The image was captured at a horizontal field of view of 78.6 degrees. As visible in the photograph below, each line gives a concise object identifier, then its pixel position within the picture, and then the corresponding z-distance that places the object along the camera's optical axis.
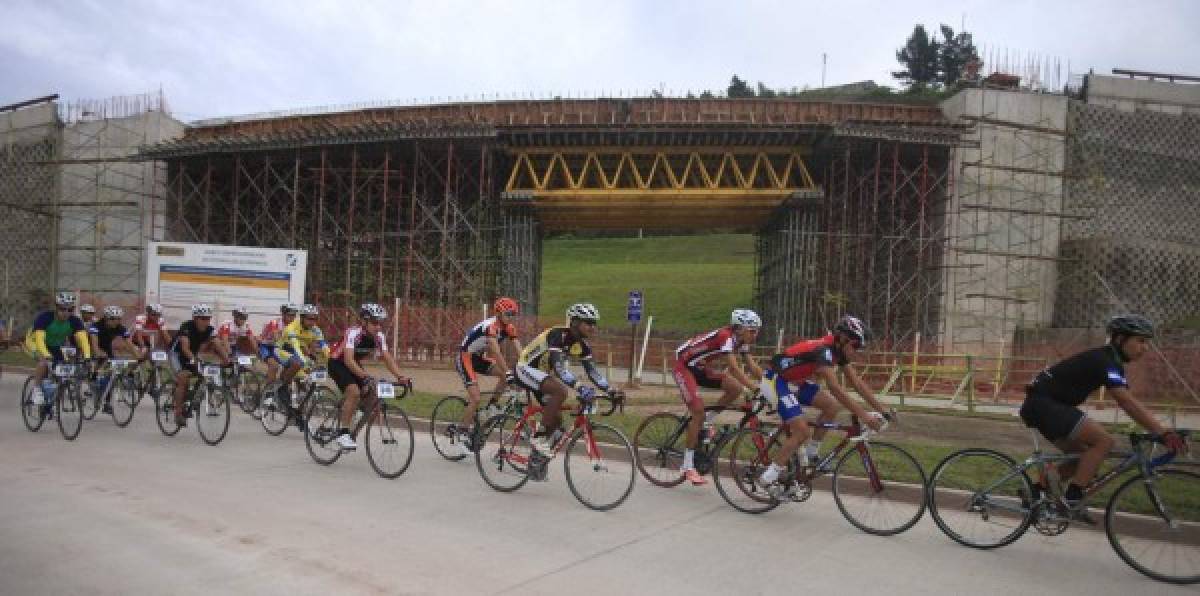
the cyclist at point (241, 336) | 11.74
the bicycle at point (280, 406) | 9.59
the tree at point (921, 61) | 94.56
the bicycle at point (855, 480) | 6.35
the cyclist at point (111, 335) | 10.87
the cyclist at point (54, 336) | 10.07
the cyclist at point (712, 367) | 7.50
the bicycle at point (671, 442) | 7.42
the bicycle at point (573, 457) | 6.83
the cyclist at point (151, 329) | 11.01
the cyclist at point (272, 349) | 11.21
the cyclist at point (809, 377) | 6.64
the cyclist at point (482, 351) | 8.33
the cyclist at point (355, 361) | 8.06
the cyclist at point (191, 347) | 9.91
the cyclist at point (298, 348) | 10.22
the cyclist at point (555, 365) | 7.23
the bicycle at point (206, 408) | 9.49
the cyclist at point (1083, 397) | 5.38
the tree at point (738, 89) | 109.18
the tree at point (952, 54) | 90.56
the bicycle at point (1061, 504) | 5.30
